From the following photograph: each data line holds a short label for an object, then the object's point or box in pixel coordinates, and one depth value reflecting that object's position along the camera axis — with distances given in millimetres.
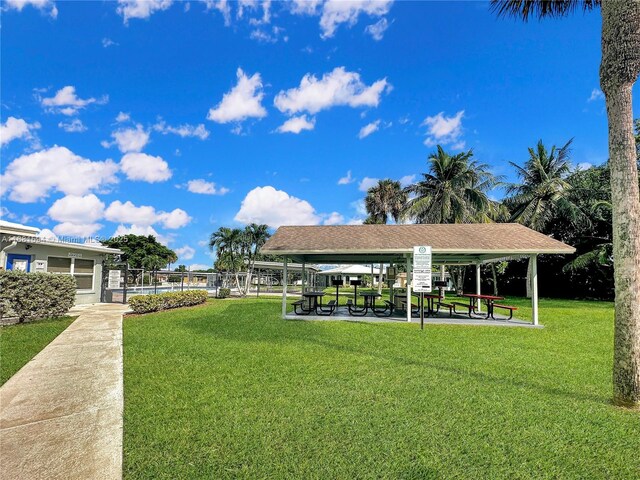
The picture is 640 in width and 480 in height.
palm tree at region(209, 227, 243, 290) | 31859
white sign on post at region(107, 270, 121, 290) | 17734
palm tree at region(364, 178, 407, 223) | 35562
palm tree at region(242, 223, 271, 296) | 32062
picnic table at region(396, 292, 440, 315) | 13797
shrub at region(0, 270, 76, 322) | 9852
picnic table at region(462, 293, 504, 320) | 12727
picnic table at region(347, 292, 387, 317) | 13298
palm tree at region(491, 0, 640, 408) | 4336
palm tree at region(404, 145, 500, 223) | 26922
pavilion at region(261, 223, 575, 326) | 11359
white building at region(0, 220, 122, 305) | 13250
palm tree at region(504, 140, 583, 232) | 26125
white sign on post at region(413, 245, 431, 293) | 9797
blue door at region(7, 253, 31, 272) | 13656
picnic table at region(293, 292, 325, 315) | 13222
